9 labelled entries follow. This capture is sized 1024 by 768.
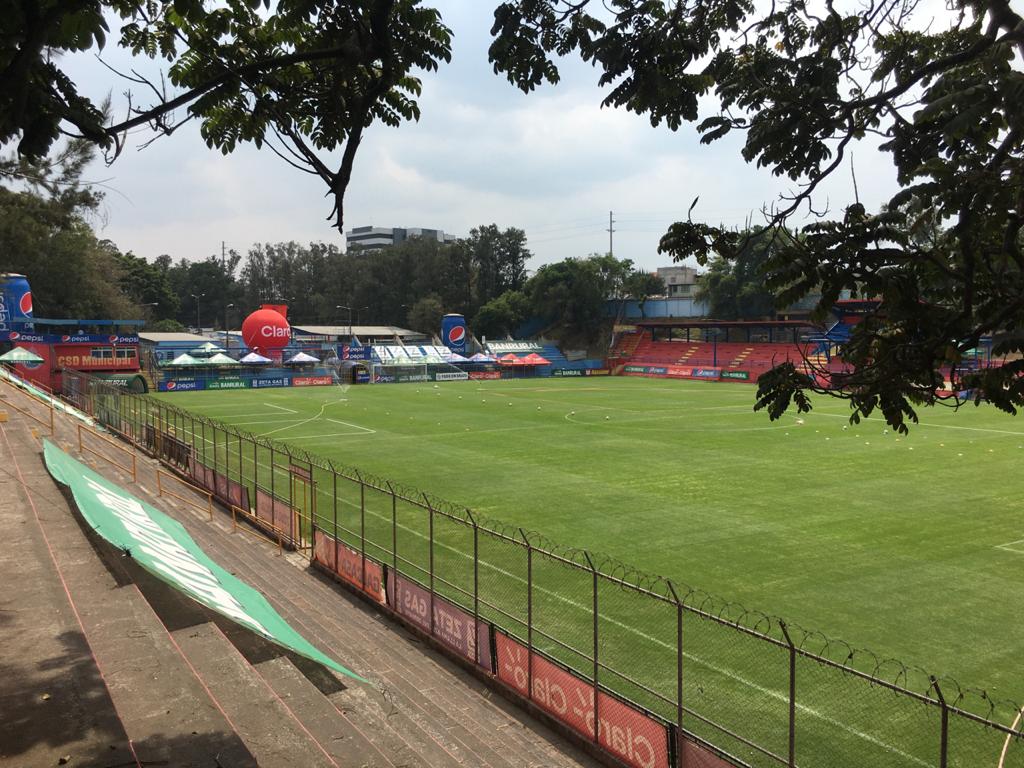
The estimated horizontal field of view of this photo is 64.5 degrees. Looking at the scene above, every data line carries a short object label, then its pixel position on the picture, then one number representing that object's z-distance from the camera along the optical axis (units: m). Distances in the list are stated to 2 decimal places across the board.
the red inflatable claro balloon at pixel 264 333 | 72.88
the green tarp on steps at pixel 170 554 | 6.73
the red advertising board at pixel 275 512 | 18.74
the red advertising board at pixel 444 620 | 11.78
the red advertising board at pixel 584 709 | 8.88
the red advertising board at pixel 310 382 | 68.75
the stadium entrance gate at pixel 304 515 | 17.50
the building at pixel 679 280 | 125.79
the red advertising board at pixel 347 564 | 14.82
